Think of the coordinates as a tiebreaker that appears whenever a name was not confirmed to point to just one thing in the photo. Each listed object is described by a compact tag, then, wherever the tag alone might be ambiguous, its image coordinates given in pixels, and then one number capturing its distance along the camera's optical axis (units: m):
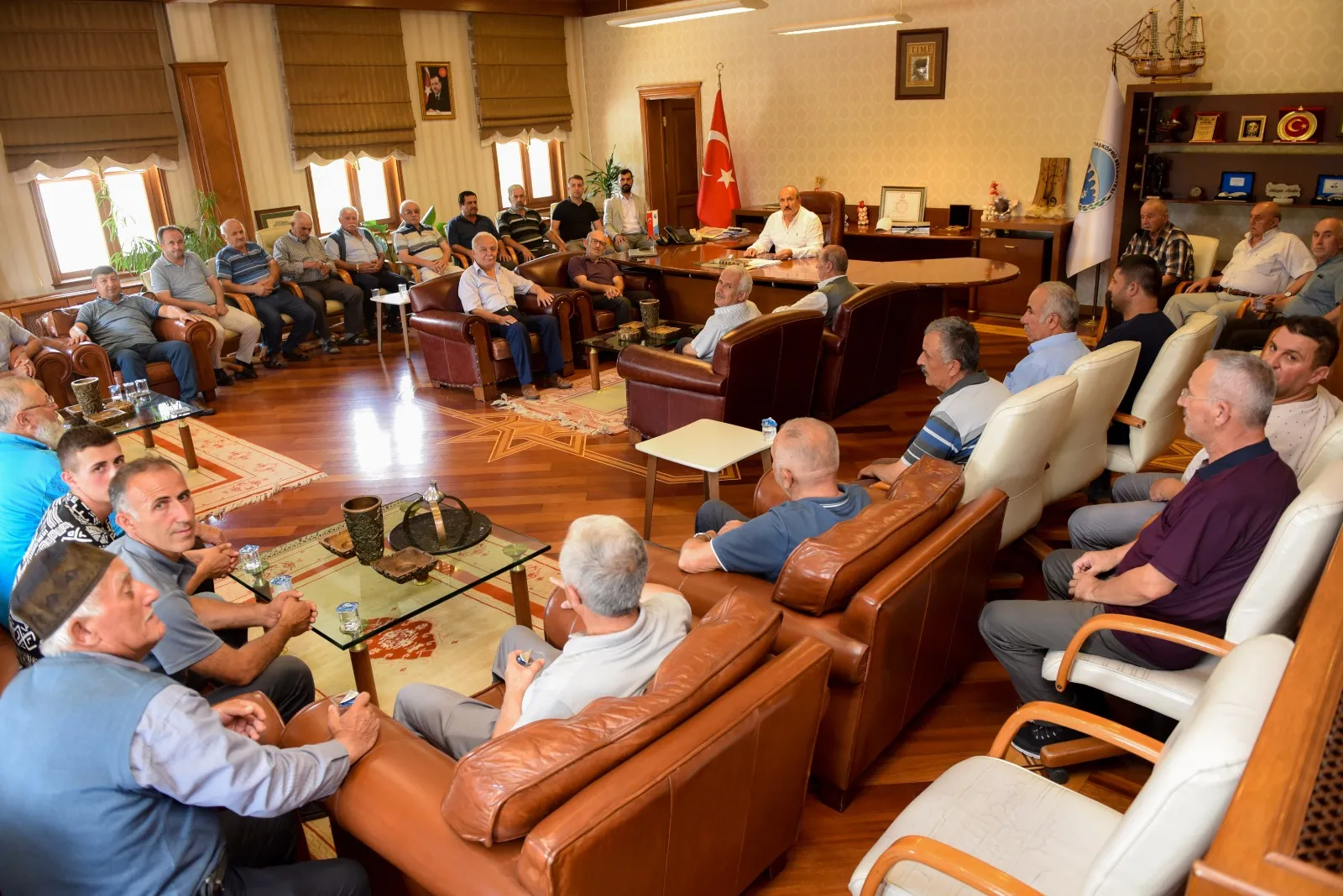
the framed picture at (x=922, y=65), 8.36
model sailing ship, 6.85
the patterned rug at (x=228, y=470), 5.05
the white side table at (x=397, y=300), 7.59
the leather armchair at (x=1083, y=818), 1.36
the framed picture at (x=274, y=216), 8.51
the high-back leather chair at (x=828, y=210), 8.40
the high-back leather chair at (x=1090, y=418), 3.46
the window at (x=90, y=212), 7.50
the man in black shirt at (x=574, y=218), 9.43
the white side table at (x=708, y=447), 3.86
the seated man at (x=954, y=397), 3.45
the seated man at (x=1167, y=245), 6.40
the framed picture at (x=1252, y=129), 6.71
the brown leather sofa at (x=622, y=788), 1.64
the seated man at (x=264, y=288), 7.44
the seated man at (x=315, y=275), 7.88
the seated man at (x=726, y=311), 5.14
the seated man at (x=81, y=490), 2.80
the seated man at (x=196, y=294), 6.90
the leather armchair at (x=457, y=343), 6.41
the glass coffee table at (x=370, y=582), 3.00
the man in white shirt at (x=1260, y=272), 5.83
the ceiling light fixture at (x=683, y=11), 7.24
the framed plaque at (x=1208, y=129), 6.89
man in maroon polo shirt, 2.34
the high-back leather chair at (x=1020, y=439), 3.08
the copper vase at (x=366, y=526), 3.24
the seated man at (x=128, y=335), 6.27
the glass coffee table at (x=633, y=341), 6.27
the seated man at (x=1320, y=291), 5.36
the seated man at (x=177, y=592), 2.44
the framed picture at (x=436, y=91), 9.66
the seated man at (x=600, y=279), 7.41
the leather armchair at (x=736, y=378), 4.75
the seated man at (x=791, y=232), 7.42
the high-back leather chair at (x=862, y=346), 5.54
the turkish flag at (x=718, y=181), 9.91
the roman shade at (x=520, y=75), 10.05
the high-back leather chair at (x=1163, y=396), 3.76
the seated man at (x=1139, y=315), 4.04
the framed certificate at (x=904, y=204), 8.80
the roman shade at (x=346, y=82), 8.62
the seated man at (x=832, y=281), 5.69
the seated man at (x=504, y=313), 6.50
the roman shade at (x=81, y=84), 7.00
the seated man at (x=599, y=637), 2.01
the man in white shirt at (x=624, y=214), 9.07
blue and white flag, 7.31
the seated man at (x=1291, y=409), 3.10
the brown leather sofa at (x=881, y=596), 2.39
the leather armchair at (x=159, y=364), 6.08
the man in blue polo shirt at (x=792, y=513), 2.68
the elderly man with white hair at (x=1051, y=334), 3.89
